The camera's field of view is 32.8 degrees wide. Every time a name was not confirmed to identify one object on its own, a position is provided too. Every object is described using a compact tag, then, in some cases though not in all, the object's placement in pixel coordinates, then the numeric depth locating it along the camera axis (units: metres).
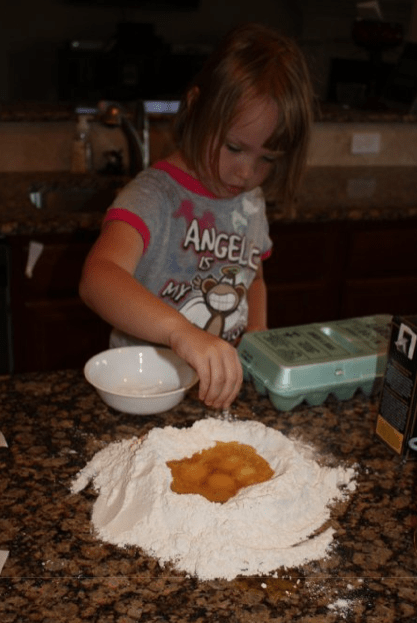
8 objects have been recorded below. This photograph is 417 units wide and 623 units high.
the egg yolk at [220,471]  0.79
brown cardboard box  0.85
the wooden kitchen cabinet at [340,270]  2.16
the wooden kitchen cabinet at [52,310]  1.90
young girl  0.95
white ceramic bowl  1.03
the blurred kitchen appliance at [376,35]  2.65
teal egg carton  1.01
